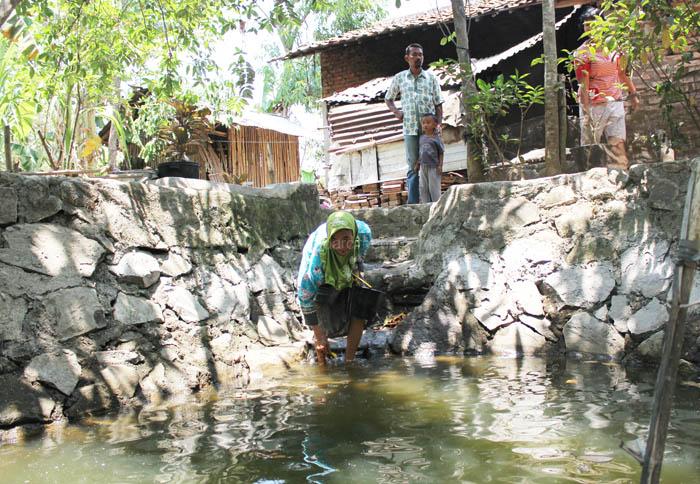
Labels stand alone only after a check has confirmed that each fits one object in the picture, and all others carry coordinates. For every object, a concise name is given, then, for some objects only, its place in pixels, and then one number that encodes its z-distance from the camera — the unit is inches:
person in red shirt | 290.4
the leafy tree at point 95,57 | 246.5
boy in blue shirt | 315.9
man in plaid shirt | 326.0
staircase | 266.8
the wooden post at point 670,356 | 79.4
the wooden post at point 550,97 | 281.6
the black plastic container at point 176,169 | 273.0
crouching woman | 213.0
